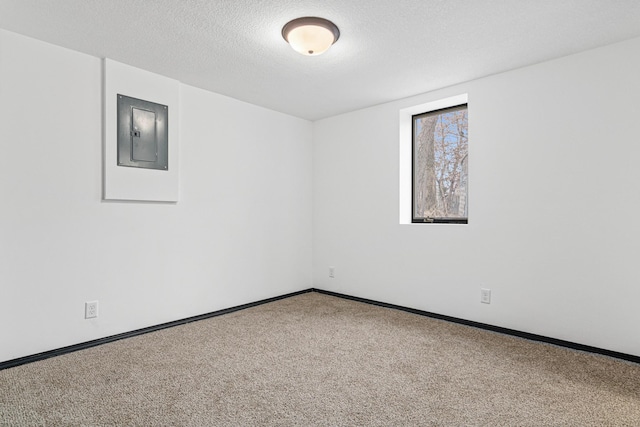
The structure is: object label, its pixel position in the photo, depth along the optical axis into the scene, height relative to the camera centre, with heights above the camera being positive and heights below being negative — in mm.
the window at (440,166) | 3656 +500
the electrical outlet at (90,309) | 2725 -775
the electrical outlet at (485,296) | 3162 -753
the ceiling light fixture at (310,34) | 2244 +1165
